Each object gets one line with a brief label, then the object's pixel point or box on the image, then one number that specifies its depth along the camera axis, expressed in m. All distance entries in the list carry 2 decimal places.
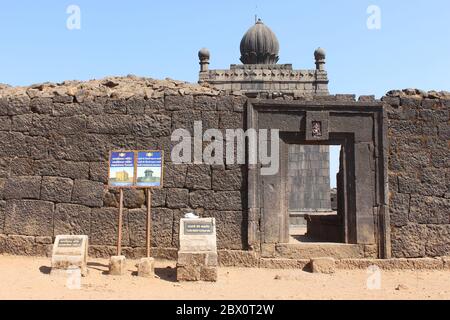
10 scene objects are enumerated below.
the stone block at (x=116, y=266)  6.89
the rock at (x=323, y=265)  7.70
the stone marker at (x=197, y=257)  6.67
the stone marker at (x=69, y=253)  6.68
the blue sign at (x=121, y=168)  7.52
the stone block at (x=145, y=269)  6.84
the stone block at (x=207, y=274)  6.69
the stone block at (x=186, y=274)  6.66
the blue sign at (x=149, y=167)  7.51
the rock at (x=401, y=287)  6.62
